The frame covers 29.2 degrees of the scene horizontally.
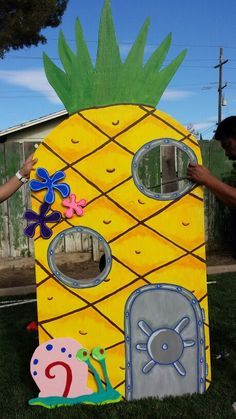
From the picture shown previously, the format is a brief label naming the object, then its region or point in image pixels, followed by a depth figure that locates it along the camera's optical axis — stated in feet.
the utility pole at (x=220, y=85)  101.71
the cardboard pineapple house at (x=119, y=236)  8.96
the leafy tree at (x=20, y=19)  34.12
